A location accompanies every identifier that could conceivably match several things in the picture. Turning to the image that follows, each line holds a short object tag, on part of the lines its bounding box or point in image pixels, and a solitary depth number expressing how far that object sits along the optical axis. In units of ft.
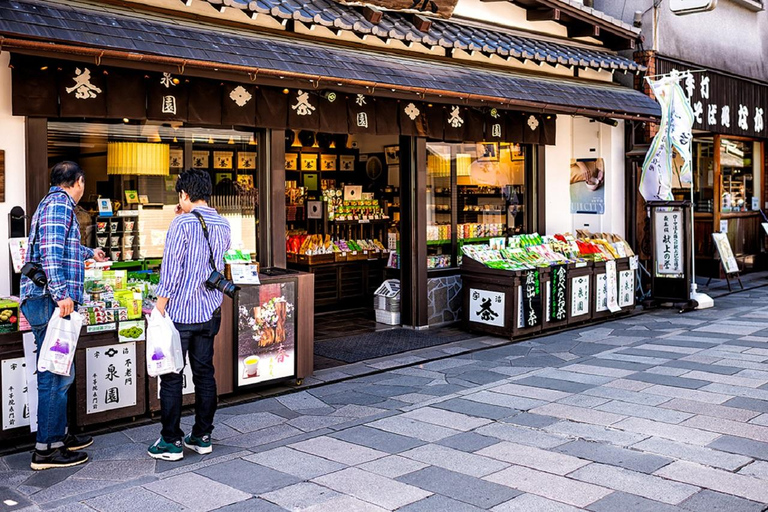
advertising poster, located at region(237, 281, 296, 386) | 26.81
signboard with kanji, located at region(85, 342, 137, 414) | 23.08
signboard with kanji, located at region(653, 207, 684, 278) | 44.91
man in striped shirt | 20.63
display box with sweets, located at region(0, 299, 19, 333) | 21.94
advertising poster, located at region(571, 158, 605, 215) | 47.60
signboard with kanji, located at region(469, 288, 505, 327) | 37.52
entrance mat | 34.30
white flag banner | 44.70
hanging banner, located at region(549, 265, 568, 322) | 38.75
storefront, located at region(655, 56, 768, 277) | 56.03
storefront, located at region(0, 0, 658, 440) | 25.23
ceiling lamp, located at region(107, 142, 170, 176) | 29.89
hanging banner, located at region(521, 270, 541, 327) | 37.22
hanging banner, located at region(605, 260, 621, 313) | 42.46
